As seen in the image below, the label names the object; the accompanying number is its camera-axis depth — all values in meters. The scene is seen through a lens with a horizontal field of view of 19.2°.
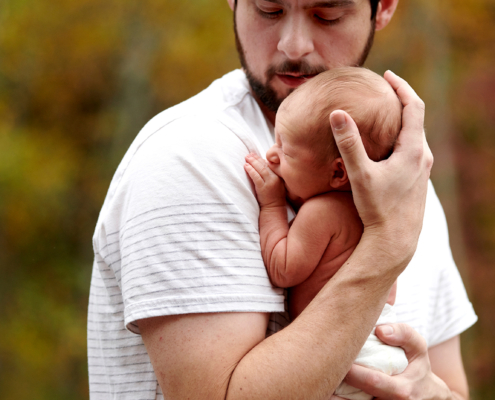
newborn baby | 1.34
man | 1.27
